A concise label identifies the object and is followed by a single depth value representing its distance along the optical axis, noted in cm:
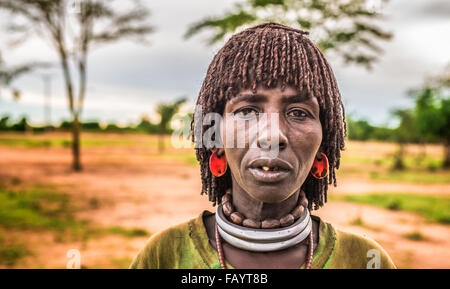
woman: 145
